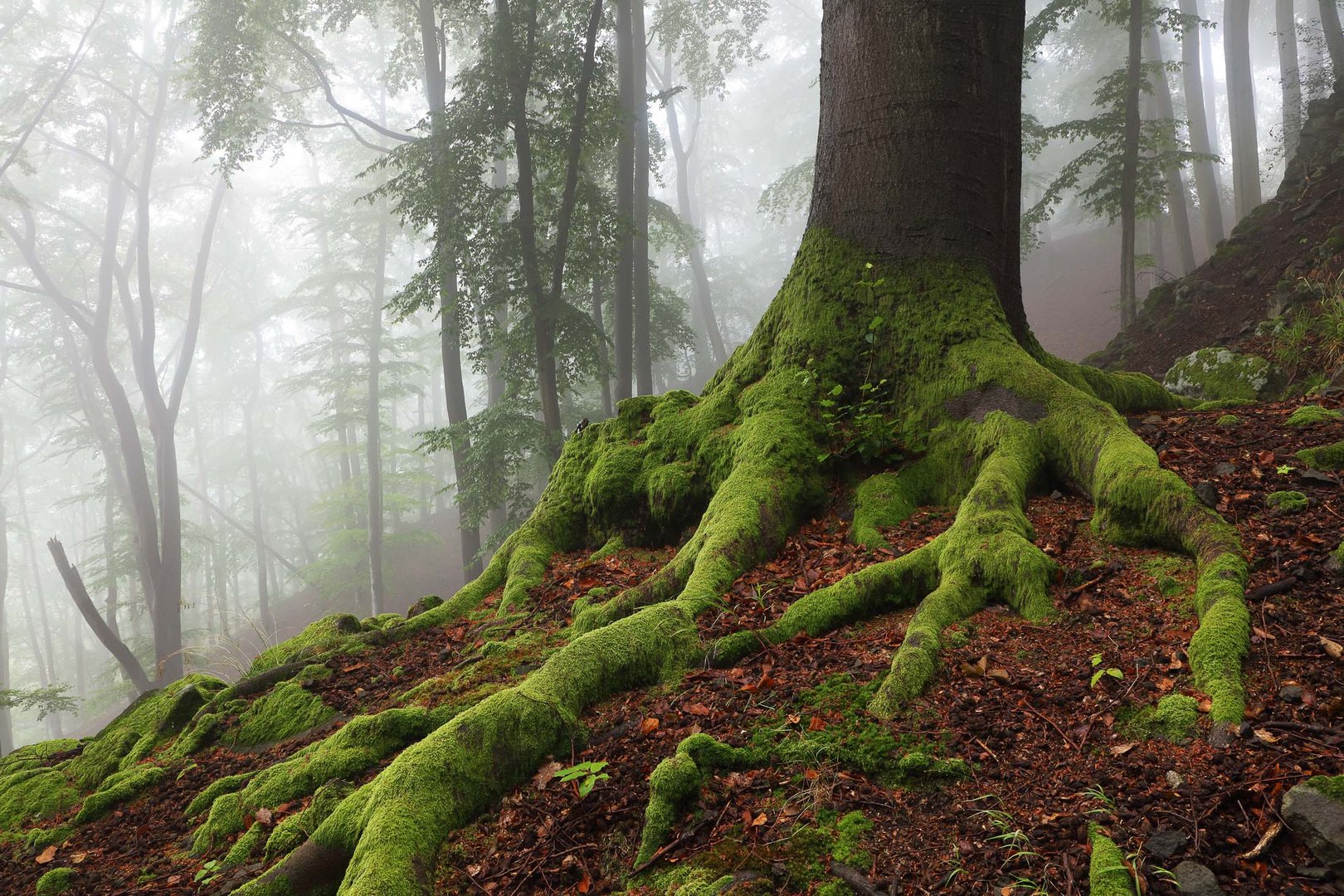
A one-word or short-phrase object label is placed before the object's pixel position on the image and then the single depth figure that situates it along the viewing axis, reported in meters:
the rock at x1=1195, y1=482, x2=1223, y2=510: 3.17
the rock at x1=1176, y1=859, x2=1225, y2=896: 1.65
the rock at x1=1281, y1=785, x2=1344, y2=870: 1.62
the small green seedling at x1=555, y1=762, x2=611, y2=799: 2.52
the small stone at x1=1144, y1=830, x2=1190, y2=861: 1.77
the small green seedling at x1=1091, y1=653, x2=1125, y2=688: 2.46
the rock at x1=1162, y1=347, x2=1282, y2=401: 6.94
